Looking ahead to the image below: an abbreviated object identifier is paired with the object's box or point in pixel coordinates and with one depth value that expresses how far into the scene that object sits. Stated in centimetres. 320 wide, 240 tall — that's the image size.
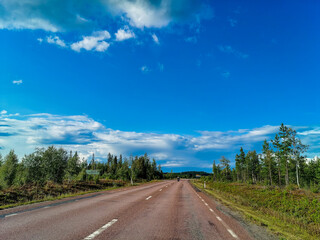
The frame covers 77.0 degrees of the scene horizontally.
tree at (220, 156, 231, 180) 7882
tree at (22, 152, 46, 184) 3653
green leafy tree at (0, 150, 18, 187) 3763
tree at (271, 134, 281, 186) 5419
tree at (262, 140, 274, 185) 5992
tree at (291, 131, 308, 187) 4998
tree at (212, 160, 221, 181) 9850
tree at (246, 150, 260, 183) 8241
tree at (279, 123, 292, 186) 5206
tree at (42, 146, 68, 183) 3869
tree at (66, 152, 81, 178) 4414
